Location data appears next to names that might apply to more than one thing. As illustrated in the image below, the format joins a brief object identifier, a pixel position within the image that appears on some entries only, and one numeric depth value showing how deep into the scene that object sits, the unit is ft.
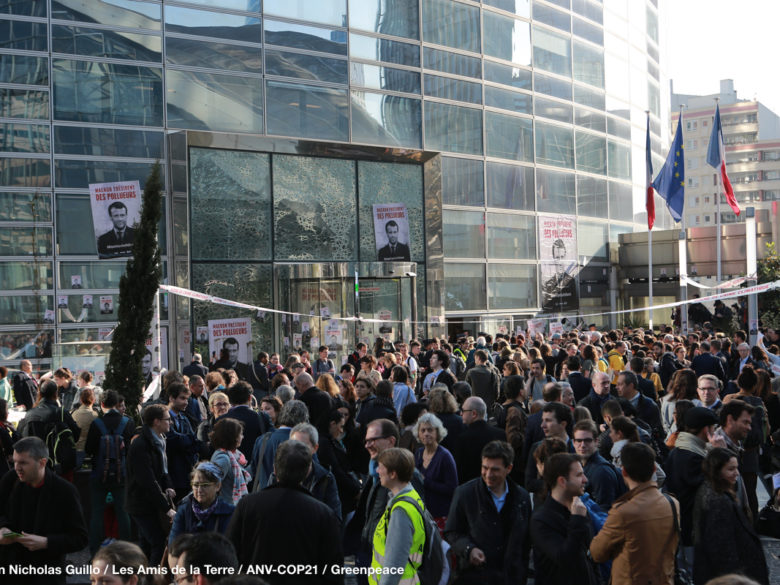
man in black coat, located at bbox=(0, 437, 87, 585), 17.94
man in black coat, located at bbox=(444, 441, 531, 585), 17.78
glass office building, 72.43
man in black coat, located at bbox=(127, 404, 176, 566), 23.81
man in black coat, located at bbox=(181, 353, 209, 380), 51.29
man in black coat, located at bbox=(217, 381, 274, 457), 29.60
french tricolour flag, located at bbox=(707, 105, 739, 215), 90.99
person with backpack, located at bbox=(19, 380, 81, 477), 30.40
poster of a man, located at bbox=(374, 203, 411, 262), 85.10
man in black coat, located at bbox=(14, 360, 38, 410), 48.93
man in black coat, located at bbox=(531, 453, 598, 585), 16.03
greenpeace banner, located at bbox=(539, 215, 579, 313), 113.91
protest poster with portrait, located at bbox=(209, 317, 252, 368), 57.67
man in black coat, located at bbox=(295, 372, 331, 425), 32.09
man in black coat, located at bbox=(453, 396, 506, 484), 25.13
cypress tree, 39.11
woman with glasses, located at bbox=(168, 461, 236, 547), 18.37
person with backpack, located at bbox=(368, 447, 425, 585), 15.72
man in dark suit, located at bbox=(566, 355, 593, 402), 39.24
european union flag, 93.30
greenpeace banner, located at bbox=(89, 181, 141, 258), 57.21
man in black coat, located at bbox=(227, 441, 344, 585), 15.39
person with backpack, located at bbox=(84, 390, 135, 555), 28.81
